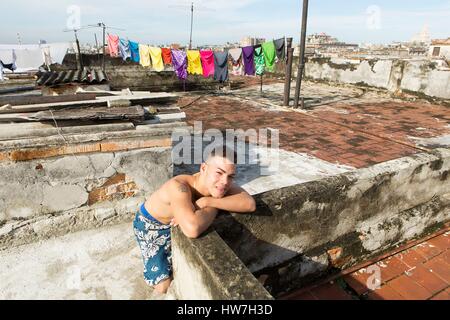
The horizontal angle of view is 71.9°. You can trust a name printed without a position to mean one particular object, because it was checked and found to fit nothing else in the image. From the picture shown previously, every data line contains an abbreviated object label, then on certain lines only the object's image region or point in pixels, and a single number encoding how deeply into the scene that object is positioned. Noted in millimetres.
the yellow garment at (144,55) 11859
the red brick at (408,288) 2535
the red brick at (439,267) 2752
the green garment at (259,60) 11336
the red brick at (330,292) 2561
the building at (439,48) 37094
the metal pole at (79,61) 11680
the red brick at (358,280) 2633
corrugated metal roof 5828
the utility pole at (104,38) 12873
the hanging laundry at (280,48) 10805
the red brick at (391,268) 2766
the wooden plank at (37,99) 4082
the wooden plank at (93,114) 3369
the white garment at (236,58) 11531
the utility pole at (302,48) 8807
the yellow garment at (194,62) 11406
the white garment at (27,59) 14961
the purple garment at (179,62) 11414
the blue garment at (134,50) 12156
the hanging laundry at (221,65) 11586
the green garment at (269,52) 10977
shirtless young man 2010
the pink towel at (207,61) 11453
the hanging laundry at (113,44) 12954
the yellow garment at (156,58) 11602
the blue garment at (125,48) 12305
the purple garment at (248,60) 11320
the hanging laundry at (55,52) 13742
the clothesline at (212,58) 11203
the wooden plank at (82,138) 3020
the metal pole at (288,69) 9844
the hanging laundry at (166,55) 11469
